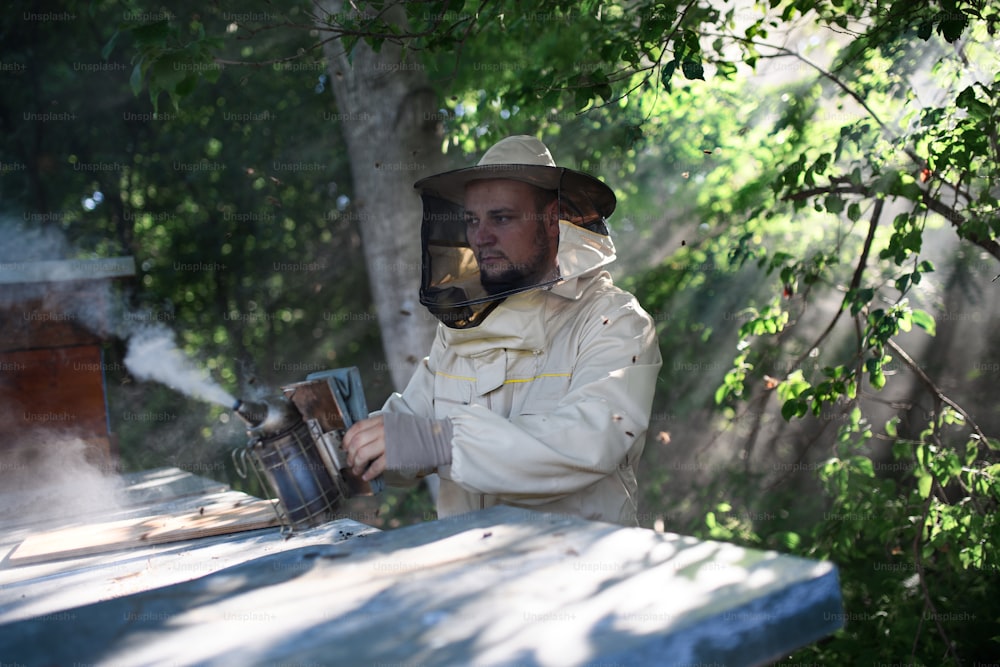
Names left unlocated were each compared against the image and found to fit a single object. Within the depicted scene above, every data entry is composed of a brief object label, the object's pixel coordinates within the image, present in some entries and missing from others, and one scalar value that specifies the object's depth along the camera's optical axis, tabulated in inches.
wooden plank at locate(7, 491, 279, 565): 99.0
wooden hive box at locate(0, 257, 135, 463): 151.6
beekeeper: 91.7
